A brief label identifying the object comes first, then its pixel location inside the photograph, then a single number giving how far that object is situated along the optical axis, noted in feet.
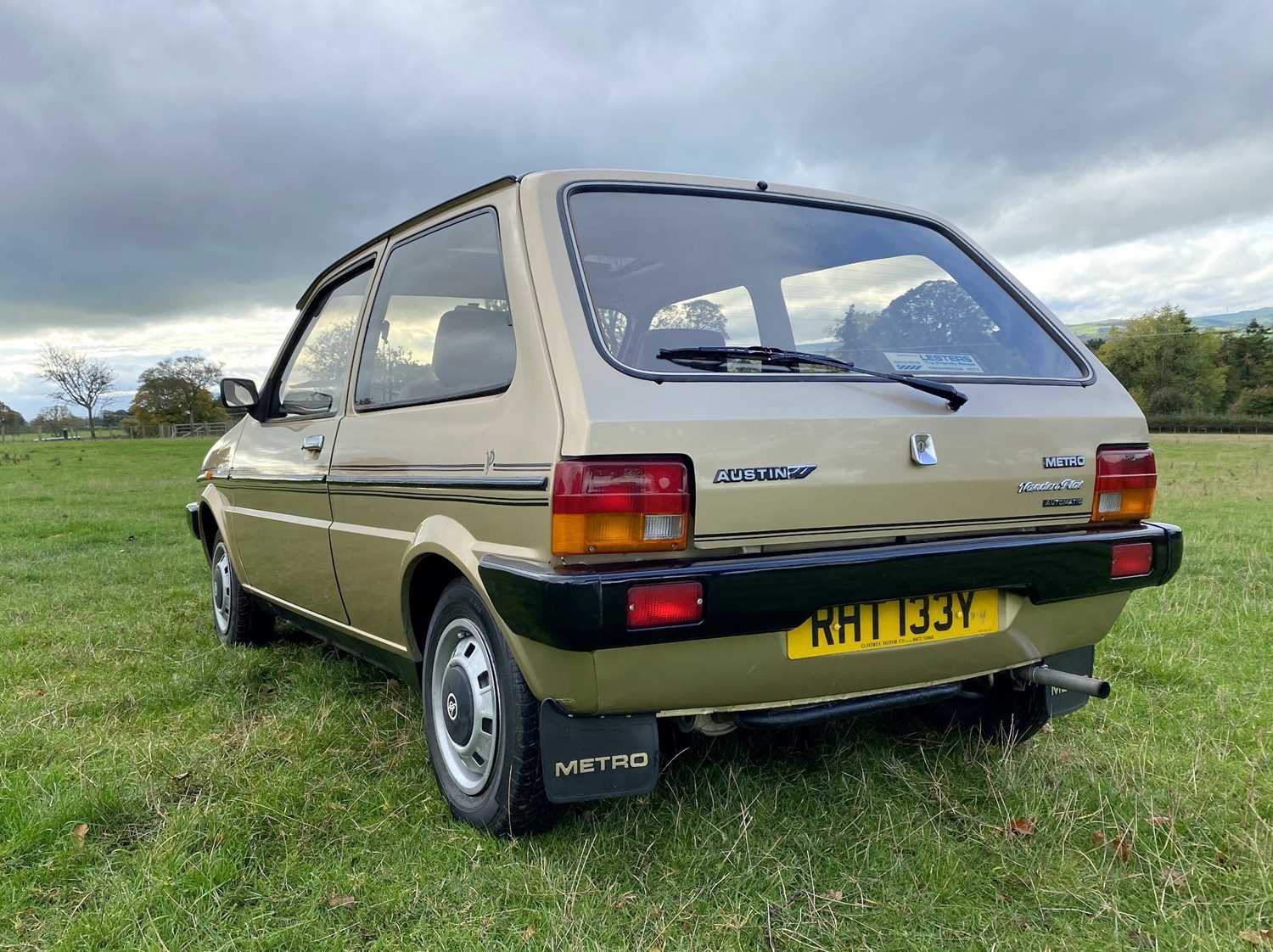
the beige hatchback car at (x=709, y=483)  7.13
